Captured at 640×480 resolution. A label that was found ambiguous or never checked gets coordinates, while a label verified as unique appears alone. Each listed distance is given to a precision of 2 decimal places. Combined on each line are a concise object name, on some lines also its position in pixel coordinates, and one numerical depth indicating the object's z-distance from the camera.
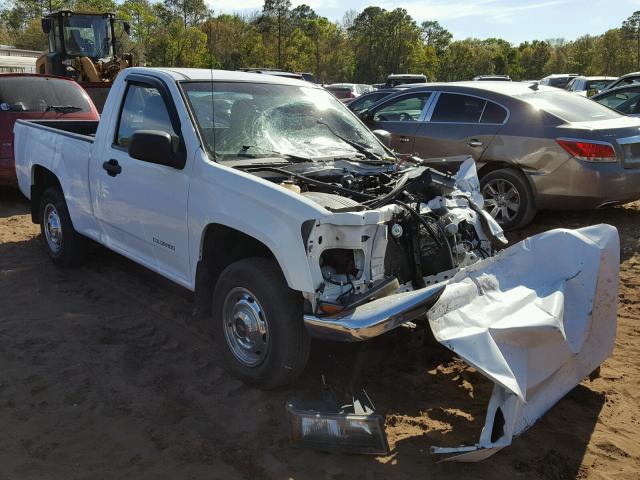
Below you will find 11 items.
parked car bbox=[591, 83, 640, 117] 9.98
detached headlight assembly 3.13
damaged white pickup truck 3.10
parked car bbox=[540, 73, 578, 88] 20.46
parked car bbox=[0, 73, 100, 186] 8.73
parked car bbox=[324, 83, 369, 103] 22.25
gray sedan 6.77
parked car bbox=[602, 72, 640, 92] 13.90
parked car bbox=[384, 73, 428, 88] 21.91
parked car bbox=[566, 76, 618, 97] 17.14
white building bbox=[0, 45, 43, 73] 22.34
